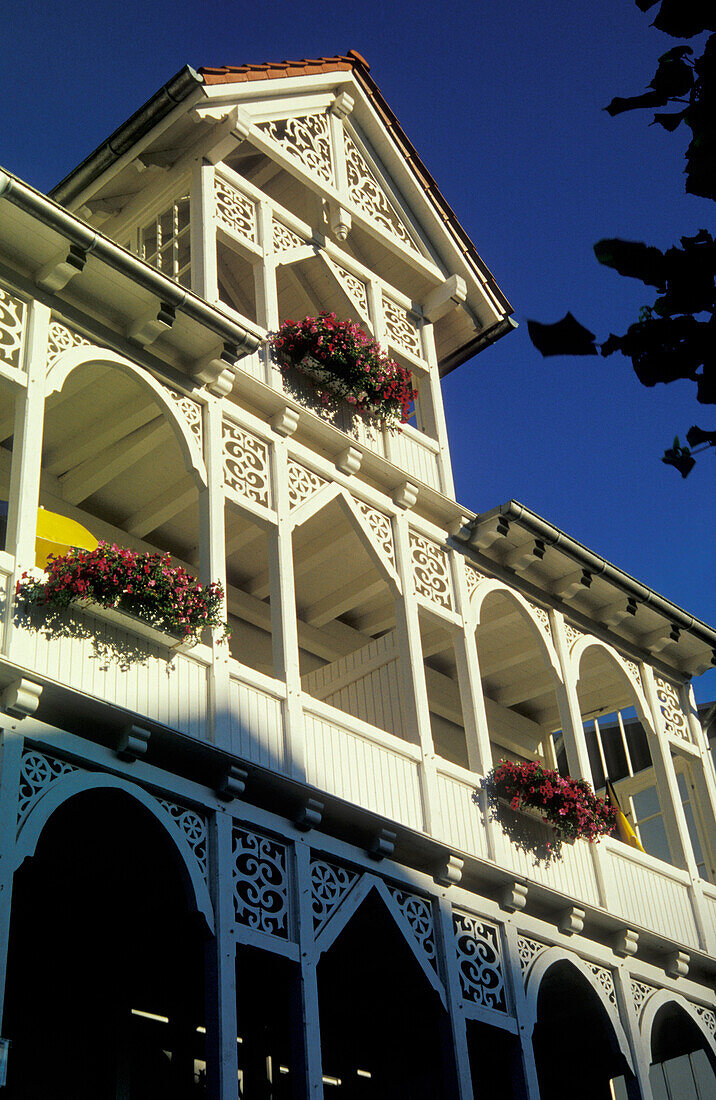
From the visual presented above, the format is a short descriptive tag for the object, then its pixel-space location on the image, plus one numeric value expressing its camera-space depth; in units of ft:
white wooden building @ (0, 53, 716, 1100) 32.19
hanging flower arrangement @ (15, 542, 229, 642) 30.53
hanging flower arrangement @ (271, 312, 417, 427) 43.83
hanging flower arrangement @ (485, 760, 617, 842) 41.16
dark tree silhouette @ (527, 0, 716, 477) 13.32
